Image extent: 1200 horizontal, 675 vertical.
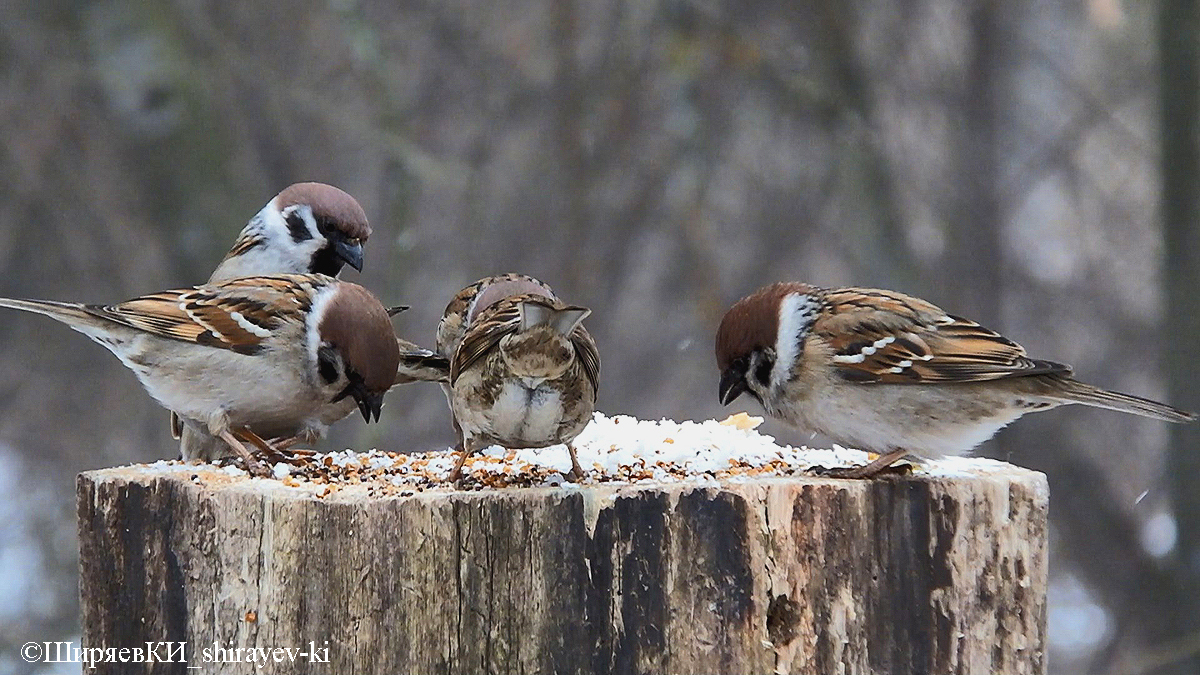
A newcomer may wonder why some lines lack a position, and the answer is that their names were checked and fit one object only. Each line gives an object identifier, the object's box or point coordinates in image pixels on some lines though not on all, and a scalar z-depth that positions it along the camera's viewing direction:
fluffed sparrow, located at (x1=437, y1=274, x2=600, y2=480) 6.04
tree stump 5.52
